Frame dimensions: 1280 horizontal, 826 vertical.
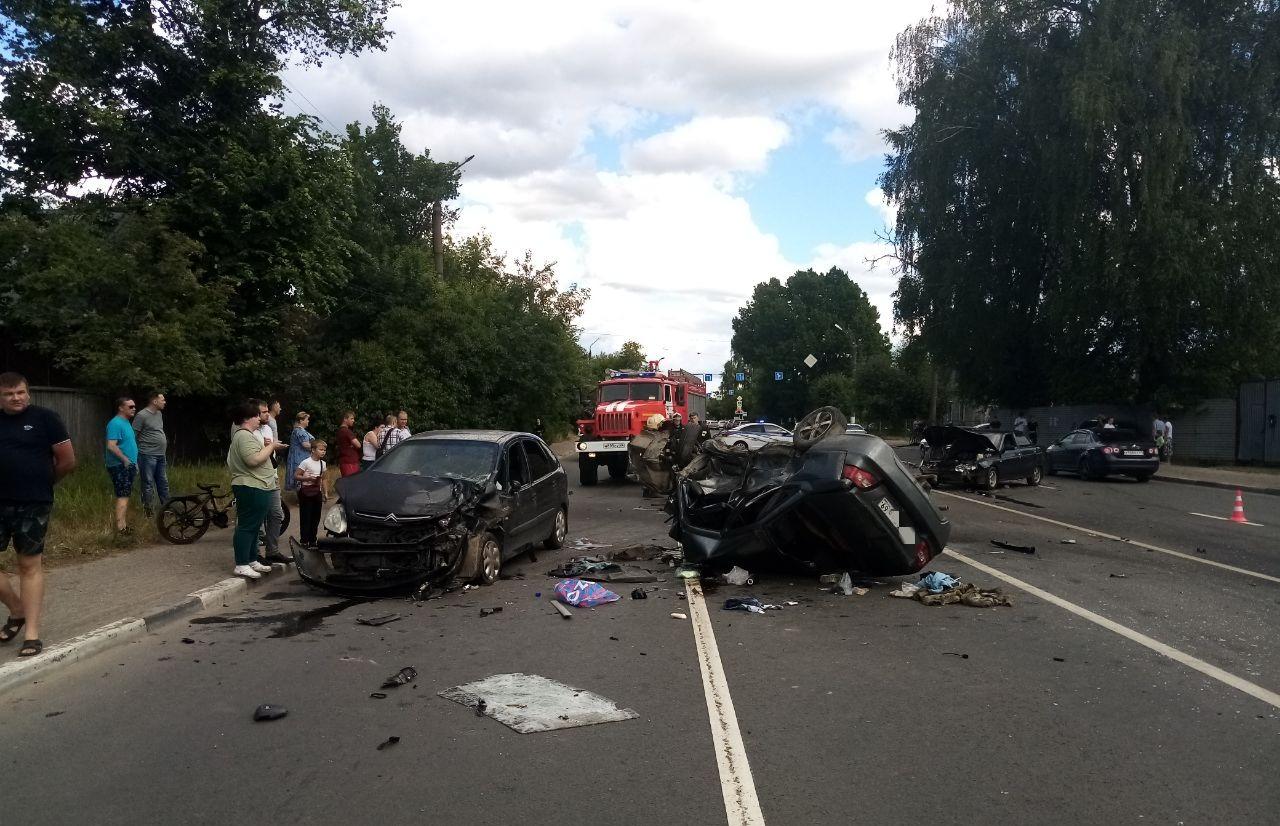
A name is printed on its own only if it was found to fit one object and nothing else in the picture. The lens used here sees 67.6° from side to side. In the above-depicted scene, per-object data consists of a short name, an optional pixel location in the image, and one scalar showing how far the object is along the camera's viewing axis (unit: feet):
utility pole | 93.04
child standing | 35.65
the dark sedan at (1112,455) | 81.46
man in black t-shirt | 21.20
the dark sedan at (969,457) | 68.54
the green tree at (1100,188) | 94.22
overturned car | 28.25
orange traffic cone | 52.53
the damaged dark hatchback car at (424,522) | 29.09
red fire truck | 75.61
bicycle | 38.04
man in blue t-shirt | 36.88
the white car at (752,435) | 38.29
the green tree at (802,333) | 285.84
